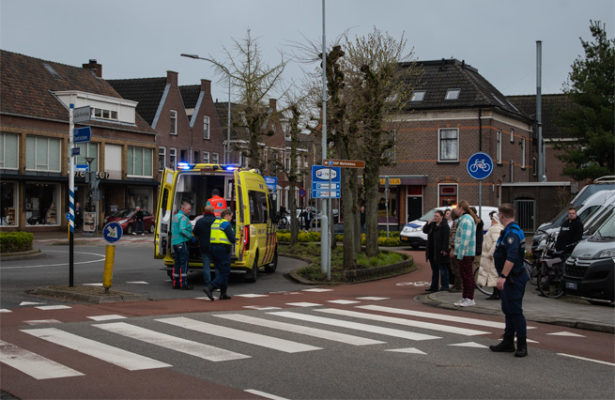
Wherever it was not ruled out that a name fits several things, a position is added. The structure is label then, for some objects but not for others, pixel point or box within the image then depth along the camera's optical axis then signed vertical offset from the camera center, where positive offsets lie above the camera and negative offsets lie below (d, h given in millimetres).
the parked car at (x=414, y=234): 30297 -1049
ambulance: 16688 -78
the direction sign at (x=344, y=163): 18125 +1111
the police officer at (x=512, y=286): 8438 -880
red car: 41875 -664
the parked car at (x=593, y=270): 13148 -1086
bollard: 13414 -1095
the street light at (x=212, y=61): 30469 +6205
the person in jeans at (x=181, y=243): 15766 -750
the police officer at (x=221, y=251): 14148 -831
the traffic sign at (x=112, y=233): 13664 -474
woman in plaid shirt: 13234 -801
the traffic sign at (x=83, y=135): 14141 +1374
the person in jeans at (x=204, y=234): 15445 -547
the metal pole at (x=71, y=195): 14352 +235
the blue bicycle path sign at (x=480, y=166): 15523 +907
